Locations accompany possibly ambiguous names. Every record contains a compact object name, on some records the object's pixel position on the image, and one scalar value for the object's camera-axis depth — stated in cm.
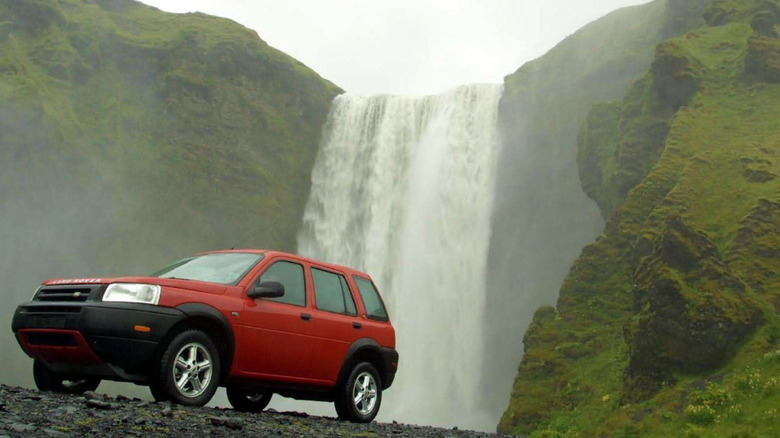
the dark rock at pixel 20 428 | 553
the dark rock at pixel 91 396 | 779
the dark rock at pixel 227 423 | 688
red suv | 812
